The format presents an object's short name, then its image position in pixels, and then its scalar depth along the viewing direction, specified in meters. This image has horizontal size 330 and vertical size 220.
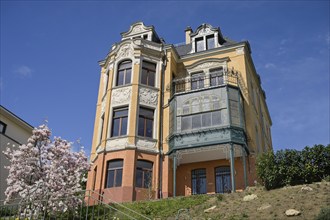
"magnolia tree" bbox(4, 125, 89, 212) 19.09
